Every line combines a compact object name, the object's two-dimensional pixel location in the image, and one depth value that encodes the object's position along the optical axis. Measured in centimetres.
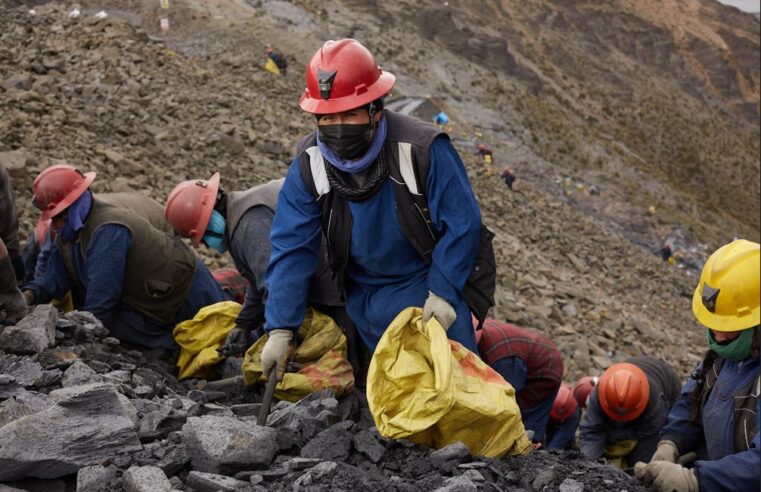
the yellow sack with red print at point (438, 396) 288
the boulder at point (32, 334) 369
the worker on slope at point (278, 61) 1784
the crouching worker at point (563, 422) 545
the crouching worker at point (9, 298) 394
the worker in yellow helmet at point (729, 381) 274
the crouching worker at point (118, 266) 445
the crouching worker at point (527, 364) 448
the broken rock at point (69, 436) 258
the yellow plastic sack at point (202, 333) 466
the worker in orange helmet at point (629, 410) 474
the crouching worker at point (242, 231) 419
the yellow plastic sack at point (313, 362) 394
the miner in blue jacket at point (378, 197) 317
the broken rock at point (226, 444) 277
